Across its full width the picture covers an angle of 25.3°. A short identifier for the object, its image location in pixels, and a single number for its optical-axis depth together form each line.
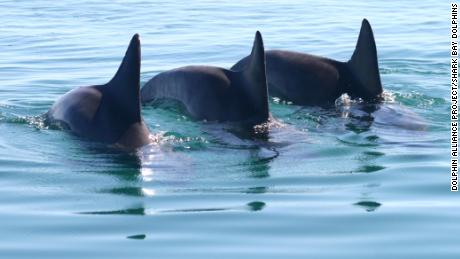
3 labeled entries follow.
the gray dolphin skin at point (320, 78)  14.61
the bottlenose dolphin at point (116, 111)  11.36
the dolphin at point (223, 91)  12.57
